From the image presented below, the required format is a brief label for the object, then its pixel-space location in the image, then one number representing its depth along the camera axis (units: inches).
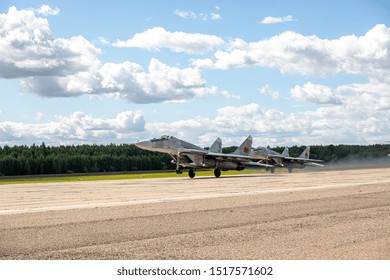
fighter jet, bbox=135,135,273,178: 1857.8
